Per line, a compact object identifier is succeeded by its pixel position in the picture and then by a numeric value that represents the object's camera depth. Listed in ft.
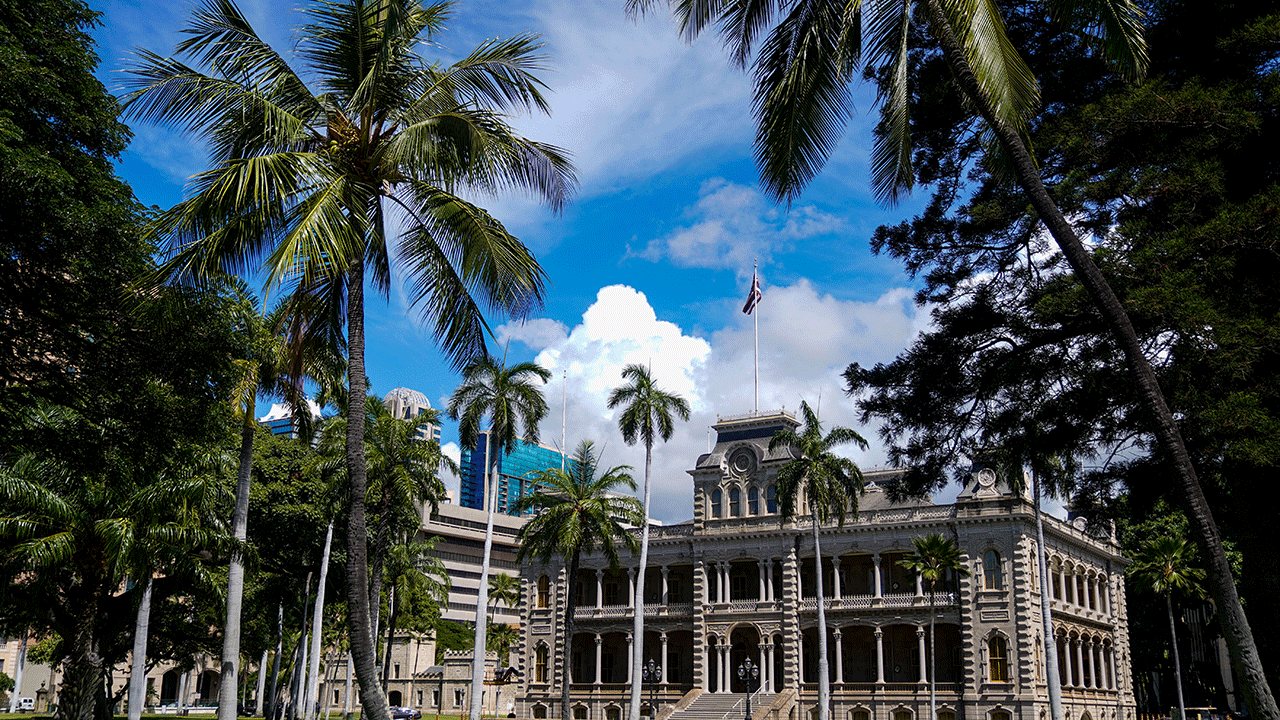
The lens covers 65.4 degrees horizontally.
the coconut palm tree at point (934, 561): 155.47
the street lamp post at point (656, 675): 191.52
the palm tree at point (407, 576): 161.89
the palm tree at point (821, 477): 146.72
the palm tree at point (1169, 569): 167.32
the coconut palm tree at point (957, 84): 37.86
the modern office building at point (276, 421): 546.01
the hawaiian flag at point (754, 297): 185.06
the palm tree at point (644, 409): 146.72
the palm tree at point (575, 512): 146.82
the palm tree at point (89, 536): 75.82
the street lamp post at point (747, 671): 145.98
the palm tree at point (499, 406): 137.08
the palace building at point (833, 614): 158.61
